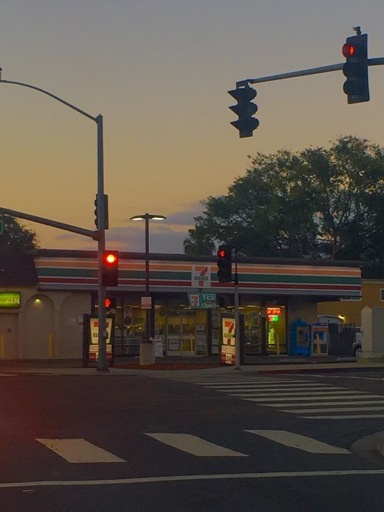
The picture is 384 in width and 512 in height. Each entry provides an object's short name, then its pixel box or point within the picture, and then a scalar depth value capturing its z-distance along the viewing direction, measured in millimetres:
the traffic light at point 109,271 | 34219
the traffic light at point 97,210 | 34438
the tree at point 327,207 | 74750
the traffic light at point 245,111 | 18125
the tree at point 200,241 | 83000
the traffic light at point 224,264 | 32688
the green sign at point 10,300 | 43281
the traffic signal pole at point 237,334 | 34200
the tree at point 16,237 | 91944
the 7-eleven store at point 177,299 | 44312
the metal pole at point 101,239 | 34188
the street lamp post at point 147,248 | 38562
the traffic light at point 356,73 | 15875
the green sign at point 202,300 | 44344
